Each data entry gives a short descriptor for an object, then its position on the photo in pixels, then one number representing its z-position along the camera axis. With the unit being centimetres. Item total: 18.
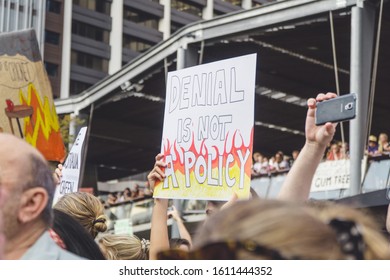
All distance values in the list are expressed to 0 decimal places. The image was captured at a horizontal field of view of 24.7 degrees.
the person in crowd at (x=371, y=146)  1619
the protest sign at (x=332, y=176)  1662
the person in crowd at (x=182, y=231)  484
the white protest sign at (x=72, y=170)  625
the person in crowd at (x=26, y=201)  199
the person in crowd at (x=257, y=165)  1978
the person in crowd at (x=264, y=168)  1939
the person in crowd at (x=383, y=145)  1556
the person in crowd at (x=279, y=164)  1901
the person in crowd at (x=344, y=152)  1676
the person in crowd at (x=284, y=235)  148
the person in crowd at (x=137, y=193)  2470
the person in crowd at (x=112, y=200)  2613
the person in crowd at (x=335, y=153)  1728
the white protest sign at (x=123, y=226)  1284
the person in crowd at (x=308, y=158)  264
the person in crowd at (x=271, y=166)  1917
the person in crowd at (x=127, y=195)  2508
